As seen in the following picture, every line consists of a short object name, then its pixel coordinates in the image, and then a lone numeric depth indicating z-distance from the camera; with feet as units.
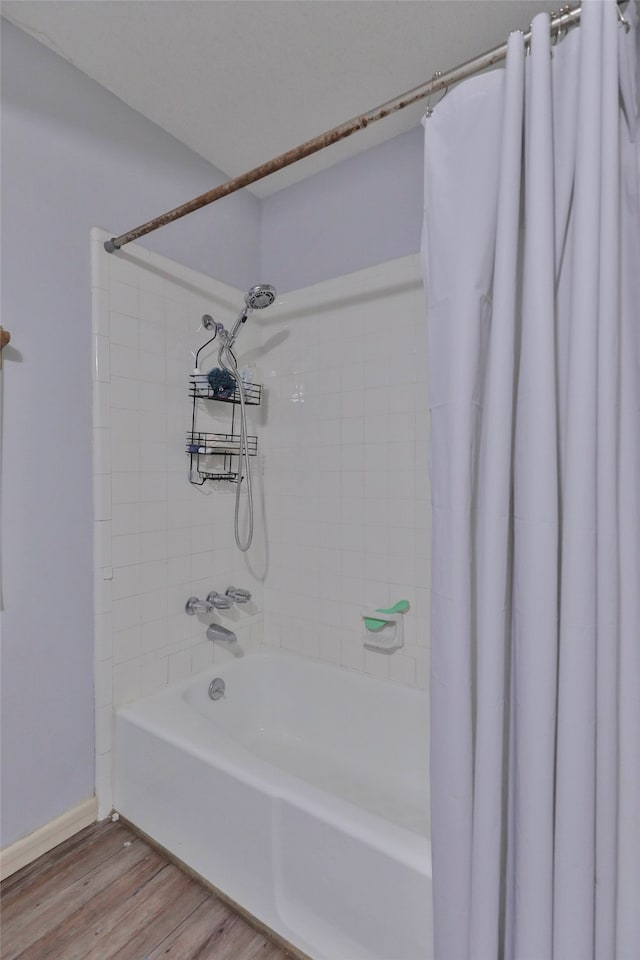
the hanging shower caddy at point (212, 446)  6.60
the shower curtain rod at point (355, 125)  3.13
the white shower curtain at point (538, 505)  2.74
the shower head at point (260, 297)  5.98
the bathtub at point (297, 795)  3.73
